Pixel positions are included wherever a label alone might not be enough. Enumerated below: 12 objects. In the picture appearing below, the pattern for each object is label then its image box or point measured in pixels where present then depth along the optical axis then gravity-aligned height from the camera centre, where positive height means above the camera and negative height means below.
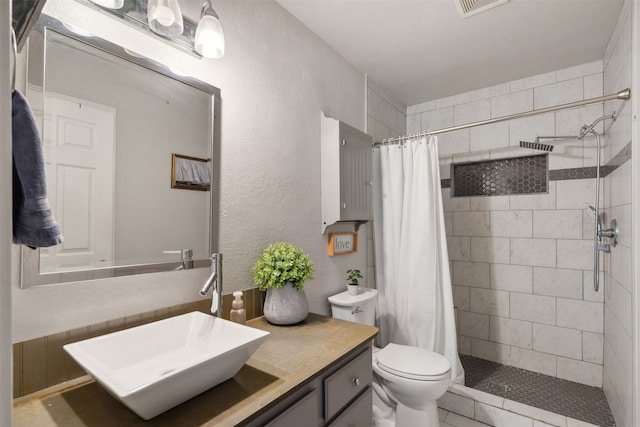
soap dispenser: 1.39 -0.41
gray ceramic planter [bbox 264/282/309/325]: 1.47 -0.42
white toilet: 1.67 -0.85
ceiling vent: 1.74 +1.18
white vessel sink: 0.74 -0.41
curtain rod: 1.71 +0.67
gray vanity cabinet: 0.95 -0.63
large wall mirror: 0.97 +0.21
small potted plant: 2.12 -0.44
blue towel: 0.54 +0.06
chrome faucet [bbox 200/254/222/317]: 1.28 -0.27
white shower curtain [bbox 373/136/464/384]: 2.28 -0.29
